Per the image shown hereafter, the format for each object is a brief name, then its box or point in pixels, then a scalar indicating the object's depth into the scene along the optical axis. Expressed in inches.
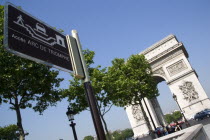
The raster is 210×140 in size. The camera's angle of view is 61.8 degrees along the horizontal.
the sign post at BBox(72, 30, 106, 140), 98.6
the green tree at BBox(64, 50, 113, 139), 792.0
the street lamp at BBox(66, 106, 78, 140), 423.2
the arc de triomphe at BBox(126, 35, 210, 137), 1245.7
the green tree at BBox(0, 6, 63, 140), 442.3
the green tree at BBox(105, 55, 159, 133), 922.6
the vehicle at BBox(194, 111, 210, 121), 1041.5
